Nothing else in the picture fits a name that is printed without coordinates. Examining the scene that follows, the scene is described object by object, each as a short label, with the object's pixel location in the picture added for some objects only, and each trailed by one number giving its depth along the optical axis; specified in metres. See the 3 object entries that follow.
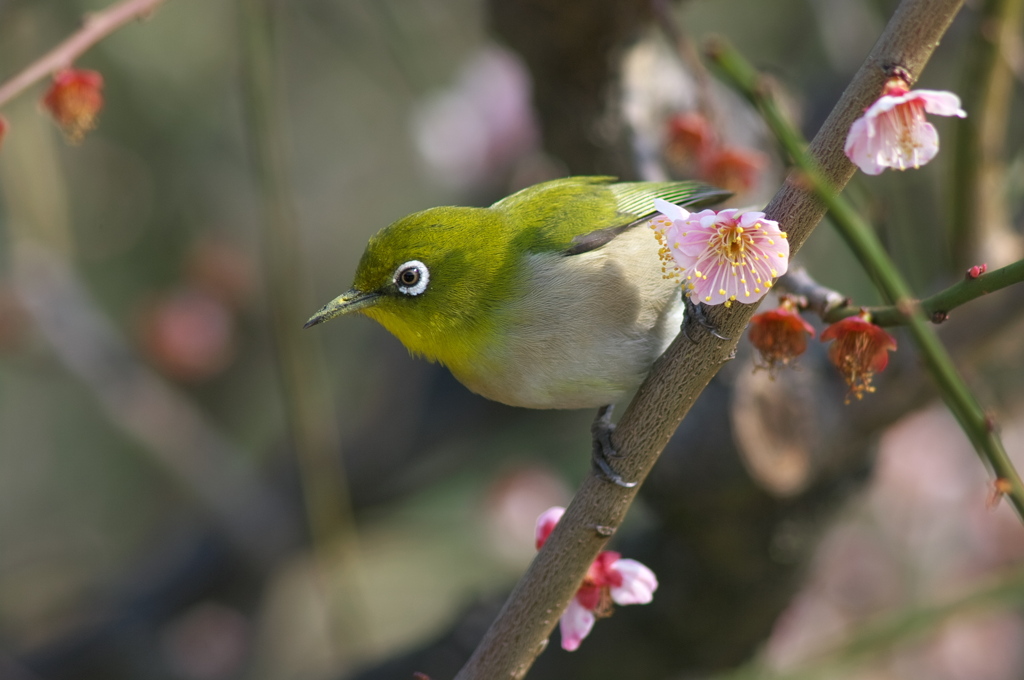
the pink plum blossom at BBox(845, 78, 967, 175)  3.55
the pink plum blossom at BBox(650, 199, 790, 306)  3.86
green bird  5.26
